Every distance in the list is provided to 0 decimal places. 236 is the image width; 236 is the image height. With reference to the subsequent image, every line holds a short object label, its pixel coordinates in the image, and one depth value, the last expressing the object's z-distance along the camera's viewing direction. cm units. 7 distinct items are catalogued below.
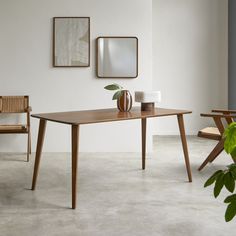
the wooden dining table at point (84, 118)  320
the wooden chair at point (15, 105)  534
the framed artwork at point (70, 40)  552
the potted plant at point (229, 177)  113
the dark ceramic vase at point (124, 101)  394
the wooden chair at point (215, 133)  430
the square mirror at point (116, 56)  555
